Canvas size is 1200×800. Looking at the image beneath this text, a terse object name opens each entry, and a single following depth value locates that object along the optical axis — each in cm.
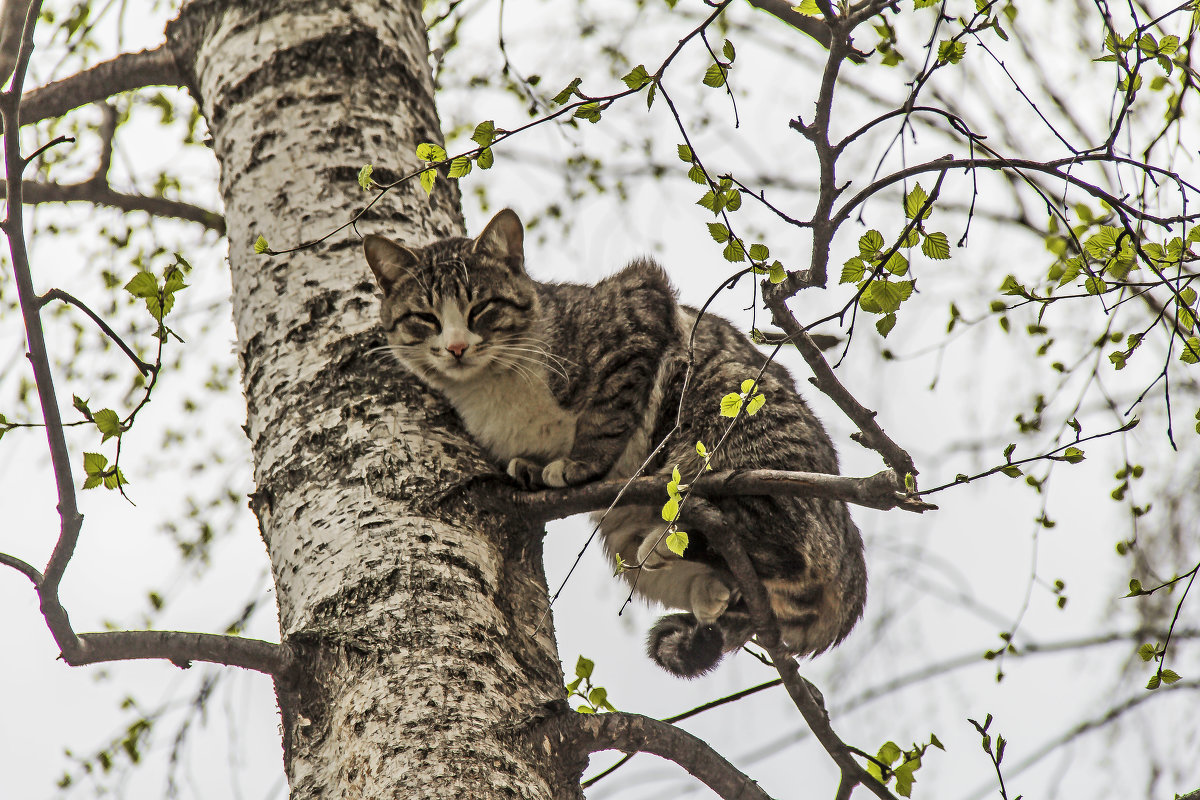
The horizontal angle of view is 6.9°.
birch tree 545
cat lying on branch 571
